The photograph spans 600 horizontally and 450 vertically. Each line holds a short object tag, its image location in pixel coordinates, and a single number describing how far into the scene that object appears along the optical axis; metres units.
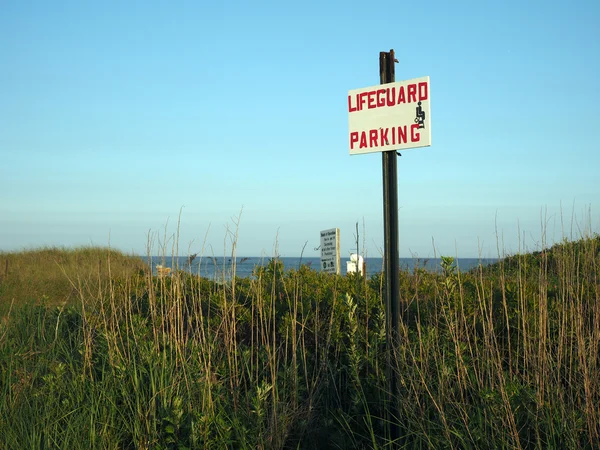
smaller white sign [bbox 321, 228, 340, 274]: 9.41
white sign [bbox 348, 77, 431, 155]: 3.82
